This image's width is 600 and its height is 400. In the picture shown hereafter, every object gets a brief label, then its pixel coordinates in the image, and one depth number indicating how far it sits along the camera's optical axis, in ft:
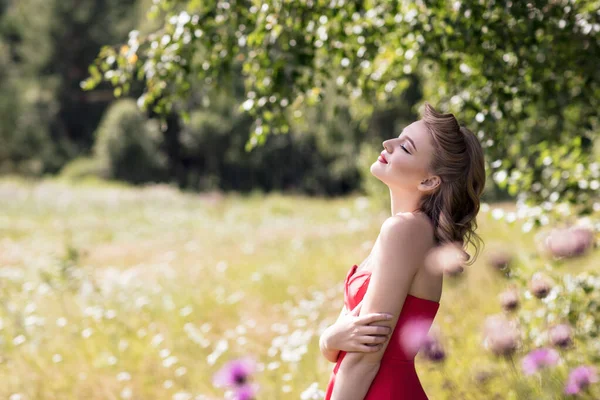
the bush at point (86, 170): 123.65
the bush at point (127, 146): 119.24
